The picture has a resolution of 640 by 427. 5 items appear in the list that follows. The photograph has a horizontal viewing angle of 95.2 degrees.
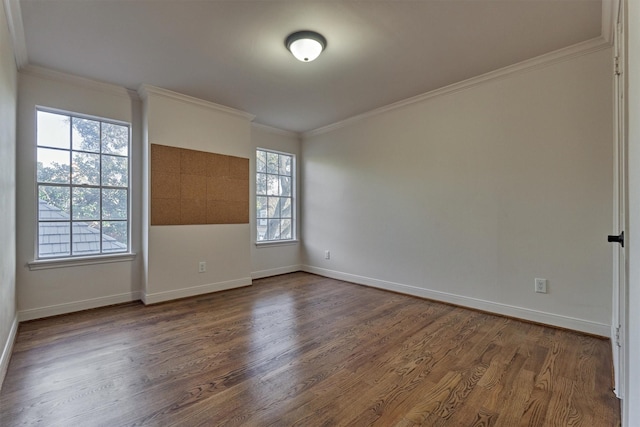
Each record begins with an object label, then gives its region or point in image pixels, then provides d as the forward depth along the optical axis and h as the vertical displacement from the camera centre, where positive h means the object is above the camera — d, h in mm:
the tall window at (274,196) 4875 +310
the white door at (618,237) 1317 -119
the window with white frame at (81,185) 3029 +311
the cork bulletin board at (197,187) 3498 +343
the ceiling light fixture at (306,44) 2359 +1395
